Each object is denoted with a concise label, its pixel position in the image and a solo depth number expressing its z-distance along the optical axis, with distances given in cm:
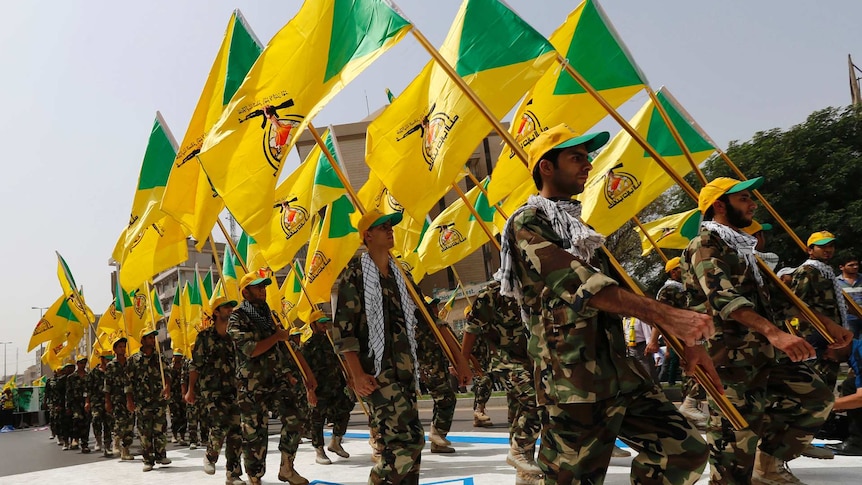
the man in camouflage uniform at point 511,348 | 613
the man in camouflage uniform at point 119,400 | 1256
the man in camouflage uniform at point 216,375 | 852
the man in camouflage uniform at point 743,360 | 408
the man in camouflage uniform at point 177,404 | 1480
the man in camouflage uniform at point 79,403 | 1563
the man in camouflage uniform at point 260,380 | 703
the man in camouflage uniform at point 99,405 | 1430
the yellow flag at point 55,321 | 1802
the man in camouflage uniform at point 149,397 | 1084
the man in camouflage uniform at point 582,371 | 302
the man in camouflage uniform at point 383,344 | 462
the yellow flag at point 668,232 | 1055
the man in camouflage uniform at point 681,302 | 761
